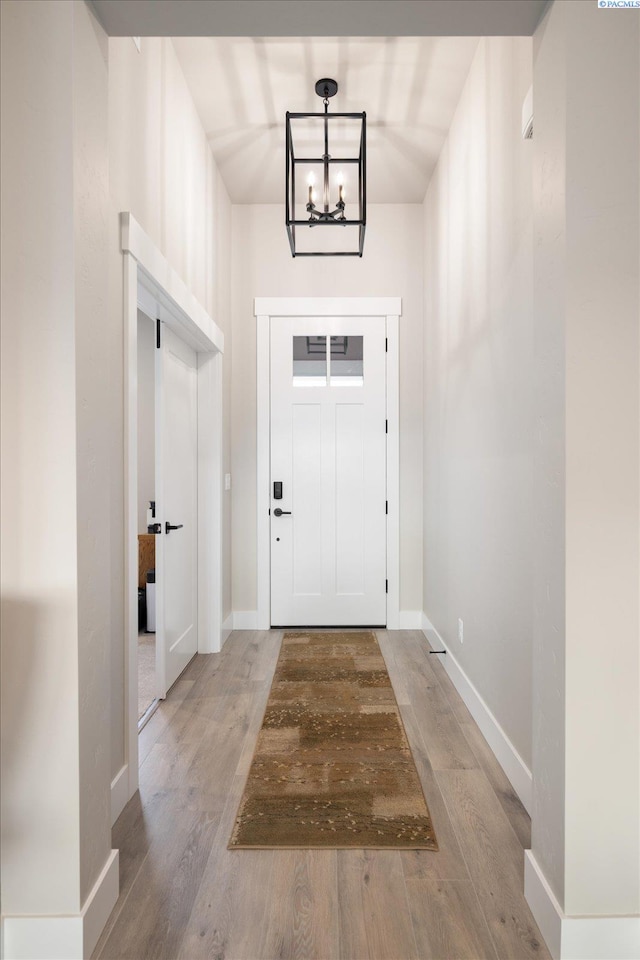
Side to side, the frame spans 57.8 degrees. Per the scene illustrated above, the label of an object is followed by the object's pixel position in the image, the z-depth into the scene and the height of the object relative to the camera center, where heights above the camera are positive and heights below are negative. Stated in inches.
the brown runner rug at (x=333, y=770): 72.7 -45.6
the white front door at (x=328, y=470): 167.6 -0.4
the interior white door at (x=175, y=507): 116.0 -8.3
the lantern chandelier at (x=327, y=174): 111.6 +72.9
